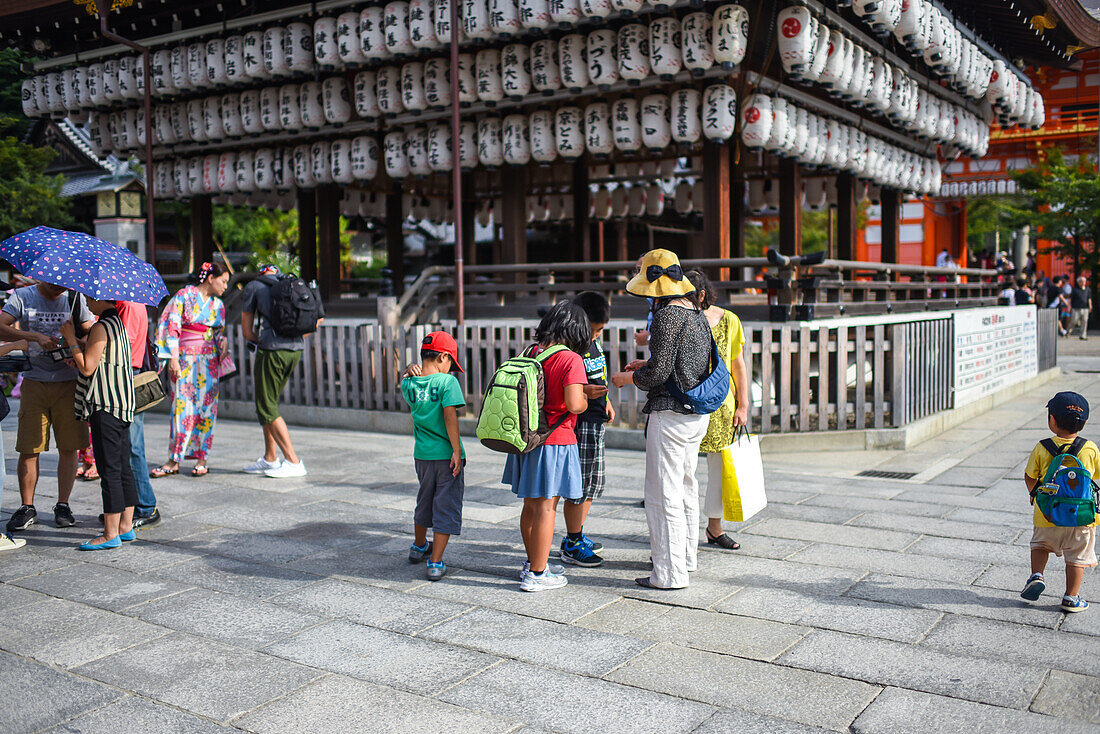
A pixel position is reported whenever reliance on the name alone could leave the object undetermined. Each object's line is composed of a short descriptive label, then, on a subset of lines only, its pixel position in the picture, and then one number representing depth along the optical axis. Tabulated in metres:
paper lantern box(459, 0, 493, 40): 11.42
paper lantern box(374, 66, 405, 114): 13.26
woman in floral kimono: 7.70
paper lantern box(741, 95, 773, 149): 11.25
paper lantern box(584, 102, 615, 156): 12.05
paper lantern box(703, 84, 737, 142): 11.09
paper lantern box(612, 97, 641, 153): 11.75
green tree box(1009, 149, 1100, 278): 25.59
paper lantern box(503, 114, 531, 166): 12.62
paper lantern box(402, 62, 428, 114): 12.95
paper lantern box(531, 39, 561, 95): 11.81
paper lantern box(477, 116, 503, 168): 12.87
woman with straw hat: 4.63
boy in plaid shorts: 5.12
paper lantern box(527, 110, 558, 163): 12.42
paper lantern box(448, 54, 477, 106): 12.49
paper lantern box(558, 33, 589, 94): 11.55
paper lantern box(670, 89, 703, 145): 11.33
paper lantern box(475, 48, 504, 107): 12.20
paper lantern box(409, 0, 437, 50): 11.92
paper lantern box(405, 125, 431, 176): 13.46
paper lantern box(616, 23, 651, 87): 11.16
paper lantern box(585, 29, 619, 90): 11.35
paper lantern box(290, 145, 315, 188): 14.89
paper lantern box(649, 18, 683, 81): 10.91
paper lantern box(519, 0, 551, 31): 10.94
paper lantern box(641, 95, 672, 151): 11.56
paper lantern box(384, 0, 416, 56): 12.19
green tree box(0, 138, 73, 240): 20.11
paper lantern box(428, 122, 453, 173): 13.14
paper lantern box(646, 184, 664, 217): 18.66
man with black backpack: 7.52
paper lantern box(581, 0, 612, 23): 10.43
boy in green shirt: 4.82
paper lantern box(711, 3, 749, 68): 10.46
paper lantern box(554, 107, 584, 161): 12.26
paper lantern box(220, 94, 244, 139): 14.95
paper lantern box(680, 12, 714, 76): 10.69
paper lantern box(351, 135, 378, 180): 14.16
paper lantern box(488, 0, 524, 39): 11.20
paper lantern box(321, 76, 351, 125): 14.05
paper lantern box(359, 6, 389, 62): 12.52
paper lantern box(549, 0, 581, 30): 10.67
